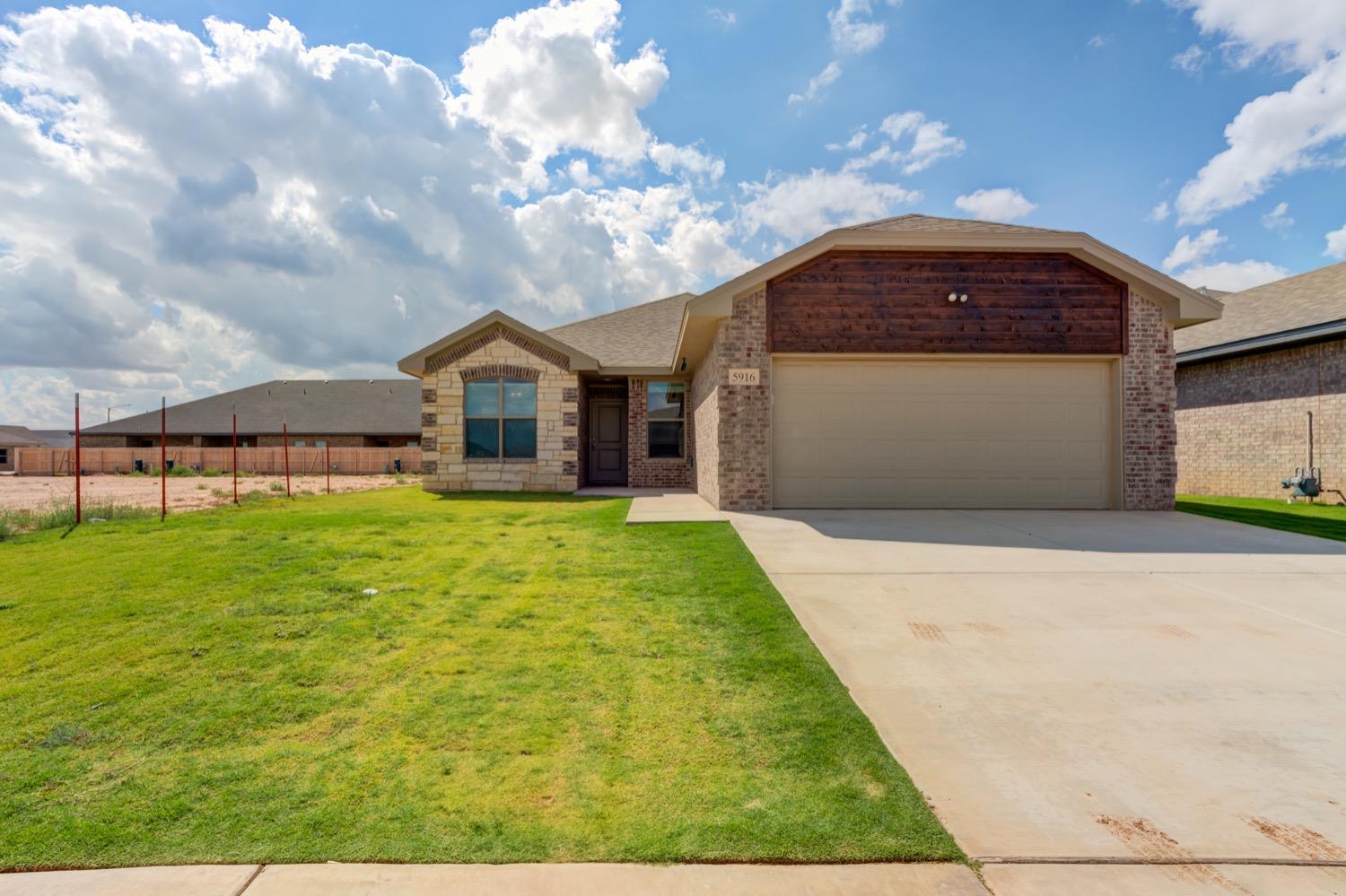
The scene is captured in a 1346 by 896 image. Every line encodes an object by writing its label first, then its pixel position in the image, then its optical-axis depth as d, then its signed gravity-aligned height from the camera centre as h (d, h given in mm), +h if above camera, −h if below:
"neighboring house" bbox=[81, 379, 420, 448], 36562 +2097
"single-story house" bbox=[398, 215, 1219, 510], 10641 +1379
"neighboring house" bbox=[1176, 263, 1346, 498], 12961 +1422
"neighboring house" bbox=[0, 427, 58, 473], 54312 +1486
